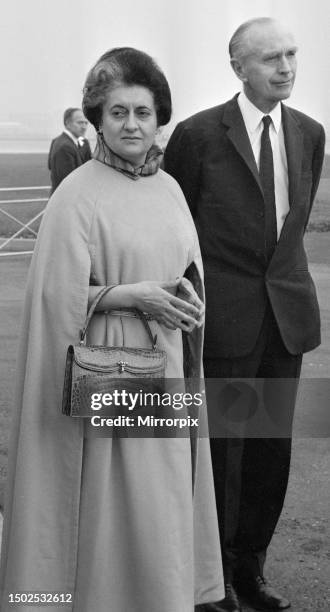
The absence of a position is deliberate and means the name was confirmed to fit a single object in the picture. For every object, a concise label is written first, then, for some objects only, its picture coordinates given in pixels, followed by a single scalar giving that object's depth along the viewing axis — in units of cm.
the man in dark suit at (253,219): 344
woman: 292
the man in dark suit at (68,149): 1098
